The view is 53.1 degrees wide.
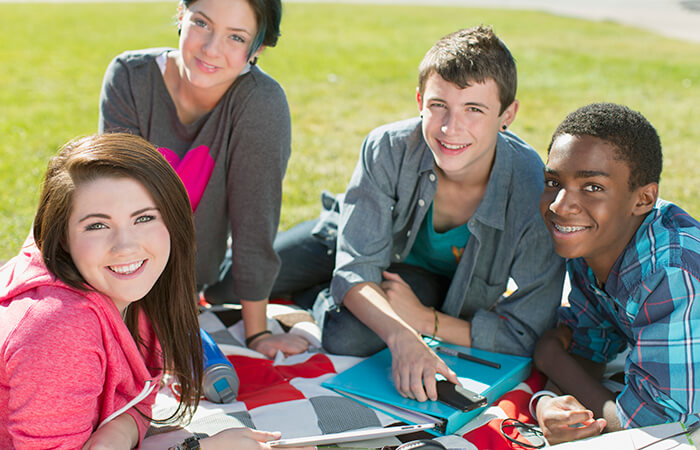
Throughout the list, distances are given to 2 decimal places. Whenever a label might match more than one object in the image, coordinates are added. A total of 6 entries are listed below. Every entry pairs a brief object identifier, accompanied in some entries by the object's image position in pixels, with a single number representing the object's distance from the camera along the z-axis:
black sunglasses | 2.17
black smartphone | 2.25
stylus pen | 2.55
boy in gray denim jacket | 2.52
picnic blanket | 2.18
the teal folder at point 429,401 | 2.25
